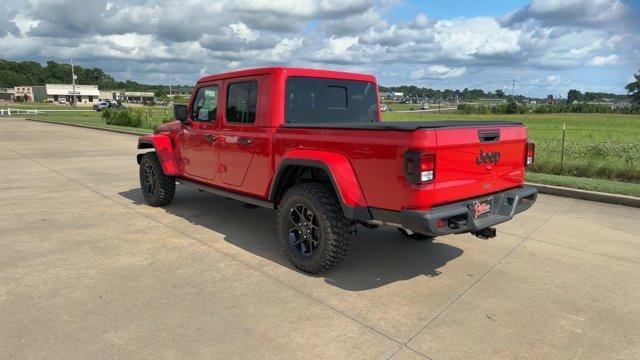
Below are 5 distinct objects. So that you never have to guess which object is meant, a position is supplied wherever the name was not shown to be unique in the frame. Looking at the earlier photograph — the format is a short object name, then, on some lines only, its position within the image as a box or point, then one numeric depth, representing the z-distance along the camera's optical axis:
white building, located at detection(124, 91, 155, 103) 129.25
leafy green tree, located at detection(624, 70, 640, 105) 103.75
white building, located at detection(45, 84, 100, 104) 109.69
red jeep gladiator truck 3.48
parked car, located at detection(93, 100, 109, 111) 65.98
